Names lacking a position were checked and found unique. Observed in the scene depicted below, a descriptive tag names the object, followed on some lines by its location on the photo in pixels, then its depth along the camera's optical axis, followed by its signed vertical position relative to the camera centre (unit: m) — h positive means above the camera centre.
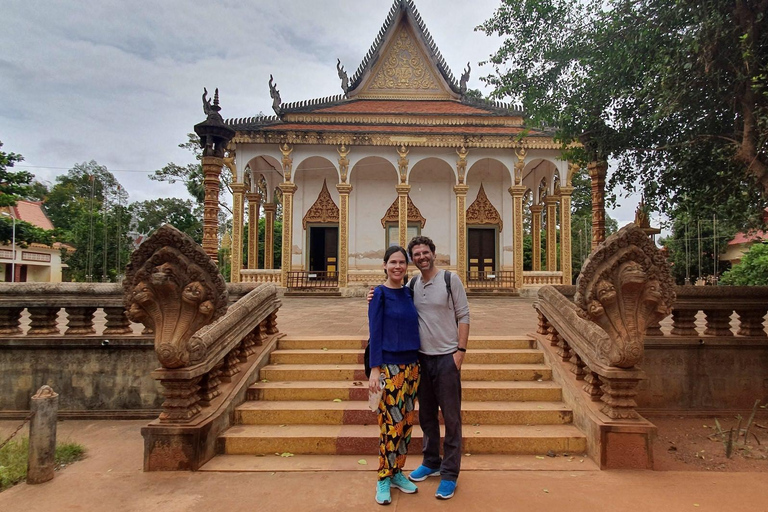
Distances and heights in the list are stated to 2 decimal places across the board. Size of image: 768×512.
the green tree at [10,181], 7.38 +1.46
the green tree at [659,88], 4.39 +2.07
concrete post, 3.21 -1.28
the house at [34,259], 28.45 +0.46
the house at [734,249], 26.46 +1.25
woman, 2.83 -0.61
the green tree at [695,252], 27.48 +1.07
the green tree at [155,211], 34.03 +4.44
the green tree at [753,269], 10.27 +0.00
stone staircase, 3.62 -1.37
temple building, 15.27 +3.68
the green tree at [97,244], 26.84 +1.37
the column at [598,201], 7.50 +1.18
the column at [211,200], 8.23 +1.28
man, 2.92 -0.52
